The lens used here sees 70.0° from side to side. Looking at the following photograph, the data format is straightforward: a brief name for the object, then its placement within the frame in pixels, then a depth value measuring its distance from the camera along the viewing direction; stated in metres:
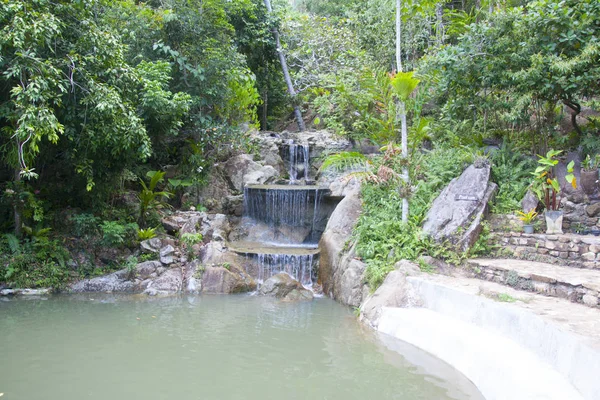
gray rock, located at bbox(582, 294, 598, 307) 5.05
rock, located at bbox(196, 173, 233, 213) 12.85
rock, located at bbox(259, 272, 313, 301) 8.91
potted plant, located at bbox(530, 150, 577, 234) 7.34
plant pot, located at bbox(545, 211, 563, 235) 7.32
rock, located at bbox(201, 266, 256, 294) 9.24
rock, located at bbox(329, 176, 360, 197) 11.71
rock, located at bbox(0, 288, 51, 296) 8.54
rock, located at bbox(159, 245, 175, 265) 9.84
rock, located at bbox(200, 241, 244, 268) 9.74
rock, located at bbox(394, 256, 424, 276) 7.31
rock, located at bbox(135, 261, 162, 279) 9.53
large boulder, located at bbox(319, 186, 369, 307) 8.36
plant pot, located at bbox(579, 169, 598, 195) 7.72
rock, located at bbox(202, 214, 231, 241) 11.09
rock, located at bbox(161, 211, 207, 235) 10.84
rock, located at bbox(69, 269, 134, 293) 9.12
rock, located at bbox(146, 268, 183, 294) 9.23
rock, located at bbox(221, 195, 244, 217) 12.88
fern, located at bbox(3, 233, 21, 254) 8.96
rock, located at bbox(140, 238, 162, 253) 10.05
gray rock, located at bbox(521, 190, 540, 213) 8.01
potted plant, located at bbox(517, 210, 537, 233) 7.51
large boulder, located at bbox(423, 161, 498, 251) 7.79
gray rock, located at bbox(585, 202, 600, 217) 7.59
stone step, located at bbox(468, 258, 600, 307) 5.26
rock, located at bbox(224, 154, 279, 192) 13.38
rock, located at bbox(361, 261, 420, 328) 6.85
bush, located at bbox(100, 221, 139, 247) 9.64
